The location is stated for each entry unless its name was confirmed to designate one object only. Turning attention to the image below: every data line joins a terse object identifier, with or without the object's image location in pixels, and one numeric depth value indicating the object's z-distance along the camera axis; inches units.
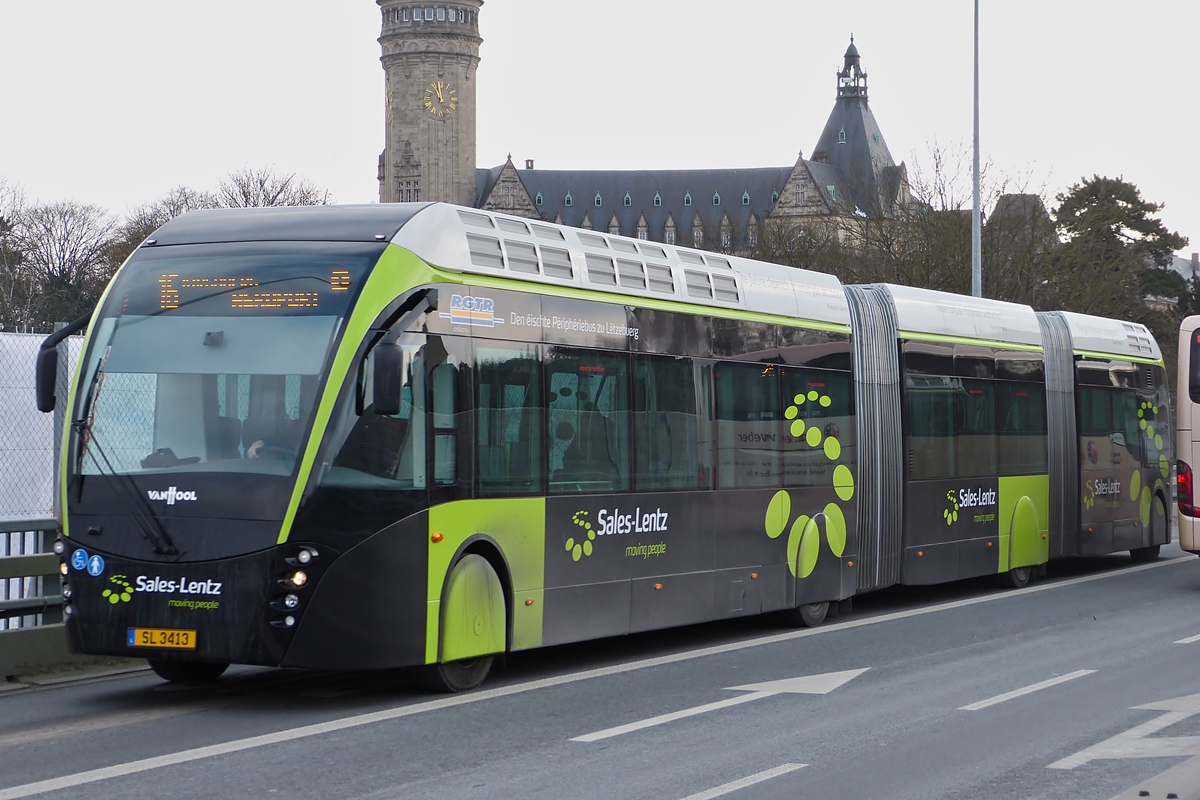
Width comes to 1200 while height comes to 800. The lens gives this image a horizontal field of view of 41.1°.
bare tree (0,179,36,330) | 2974.9
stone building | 5310.0
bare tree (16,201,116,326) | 3127.5
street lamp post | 1242.6
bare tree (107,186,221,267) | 3105.3
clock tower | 5295.3
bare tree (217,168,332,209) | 3262.8
